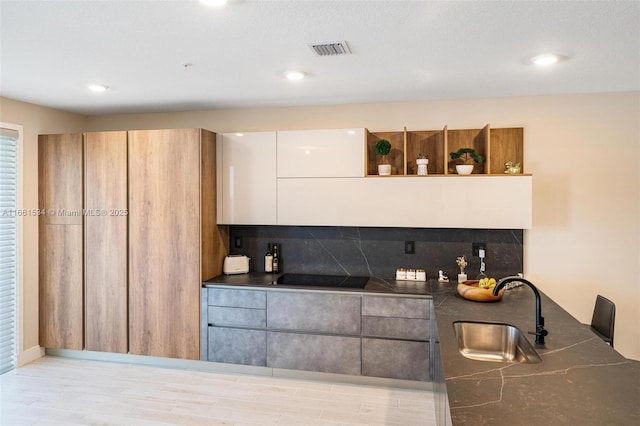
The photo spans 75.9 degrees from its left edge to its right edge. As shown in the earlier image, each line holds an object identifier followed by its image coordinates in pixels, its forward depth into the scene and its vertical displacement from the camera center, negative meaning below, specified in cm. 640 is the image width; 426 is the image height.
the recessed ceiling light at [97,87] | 327 +98
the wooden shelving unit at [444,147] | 352 +54
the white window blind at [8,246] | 367 -35
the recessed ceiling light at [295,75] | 290 +96
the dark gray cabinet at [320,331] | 323 -102
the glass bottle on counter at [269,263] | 396 -53
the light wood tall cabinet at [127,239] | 361 -28
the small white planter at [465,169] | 340 +32
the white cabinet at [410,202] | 330 +5
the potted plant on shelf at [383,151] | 354 +49
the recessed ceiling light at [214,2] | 186 +94
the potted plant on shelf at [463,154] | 339 +43
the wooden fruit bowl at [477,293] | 279 -59
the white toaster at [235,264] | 391 -54
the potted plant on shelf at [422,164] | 350 +37
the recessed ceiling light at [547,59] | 254 +95
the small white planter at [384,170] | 356 +33
